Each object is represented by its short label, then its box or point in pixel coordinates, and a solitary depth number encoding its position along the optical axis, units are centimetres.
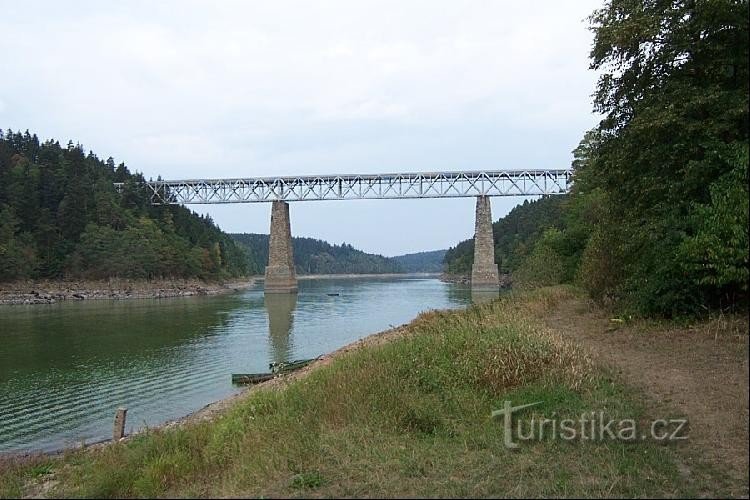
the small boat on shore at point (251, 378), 2148
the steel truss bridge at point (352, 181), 8950
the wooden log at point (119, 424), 1309
